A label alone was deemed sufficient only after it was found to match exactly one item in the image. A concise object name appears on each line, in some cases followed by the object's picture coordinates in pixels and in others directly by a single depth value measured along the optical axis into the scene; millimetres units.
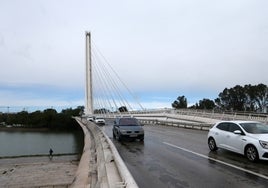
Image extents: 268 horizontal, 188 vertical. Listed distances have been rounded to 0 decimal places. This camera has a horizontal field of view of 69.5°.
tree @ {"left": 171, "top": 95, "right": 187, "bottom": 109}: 78326
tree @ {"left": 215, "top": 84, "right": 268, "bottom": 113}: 53170
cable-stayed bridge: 5216
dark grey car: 12562
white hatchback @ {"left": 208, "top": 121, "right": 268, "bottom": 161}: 6781
